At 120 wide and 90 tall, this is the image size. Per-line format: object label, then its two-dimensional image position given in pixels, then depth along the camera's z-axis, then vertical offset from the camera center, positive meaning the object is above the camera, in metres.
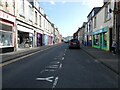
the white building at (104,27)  15.23 +2.44
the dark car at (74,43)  21.73 -0.02
